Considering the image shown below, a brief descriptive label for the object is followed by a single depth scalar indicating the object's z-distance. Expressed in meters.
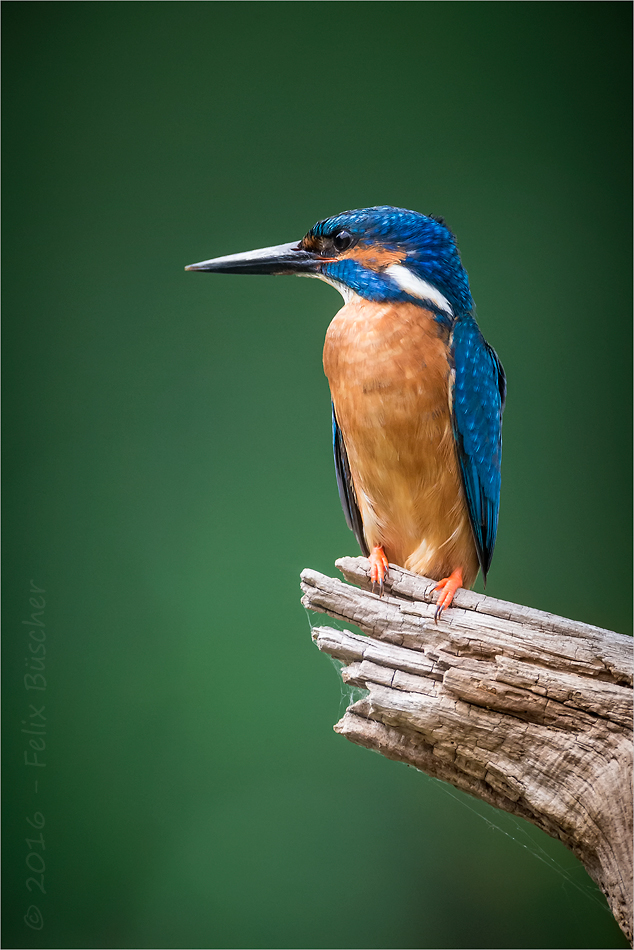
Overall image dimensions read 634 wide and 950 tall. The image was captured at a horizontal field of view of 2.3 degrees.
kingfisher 4.47
